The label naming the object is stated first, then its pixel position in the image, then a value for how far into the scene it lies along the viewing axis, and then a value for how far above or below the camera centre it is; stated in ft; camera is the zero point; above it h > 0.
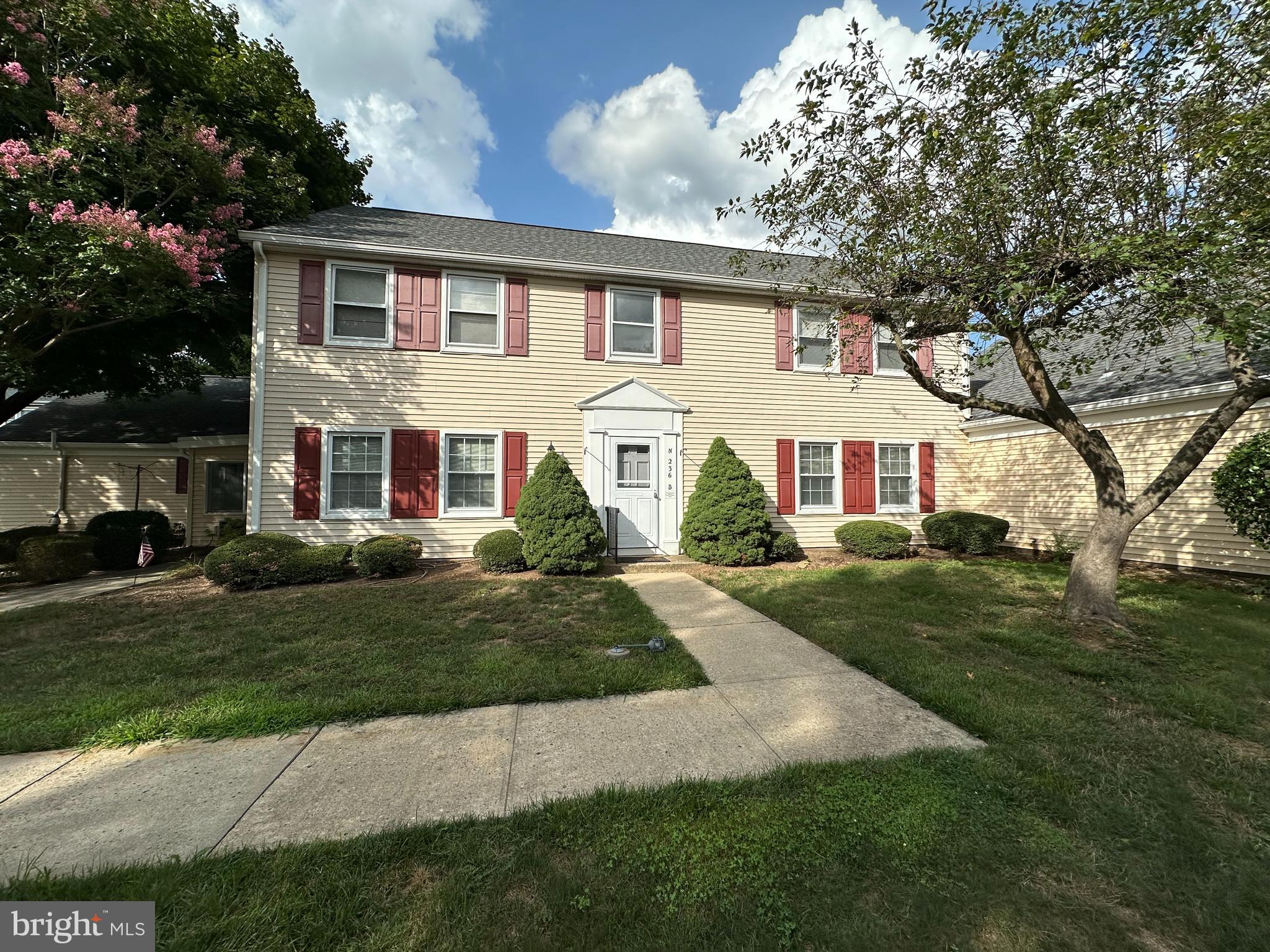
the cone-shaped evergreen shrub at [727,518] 27.81 -1.59
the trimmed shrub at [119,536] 31.07 -3.22
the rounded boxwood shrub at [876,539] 29.89 -2.95
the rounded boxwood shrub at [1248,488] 18.62 +0.30
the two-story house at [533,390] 26.84 +6.52
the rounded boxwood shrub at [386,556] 23.88 -3.42
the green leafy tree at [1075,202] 12.35 +9.37
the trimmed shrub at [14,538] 30.94 -3.45
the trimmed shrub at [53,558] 26.61 -4.05
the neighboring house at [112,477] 38.11 +0.96
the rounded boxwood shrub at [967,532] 30.81 -2.56
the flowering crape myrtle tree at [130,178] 21.65 +16.65
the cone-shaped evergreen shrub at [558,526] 24.58 -1.84
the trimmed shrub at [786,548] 28.91 -3.46
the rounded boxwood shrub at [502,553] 25.07 -3.34
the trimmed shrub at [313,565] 23.39 -3.78
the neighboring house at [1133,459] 24.03 +2.24
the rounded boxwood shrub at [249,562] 22.34 -3.54
